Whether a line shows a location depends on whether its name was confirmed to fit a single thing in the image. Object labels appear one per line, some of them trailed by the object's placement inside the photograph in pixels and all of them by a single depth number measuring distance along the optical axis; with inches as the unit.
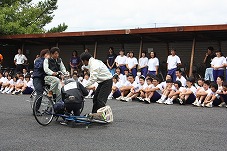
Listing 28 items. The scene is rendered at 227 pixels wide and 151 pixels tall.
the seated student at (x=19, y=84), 602.6
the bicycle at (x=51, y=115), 293.1
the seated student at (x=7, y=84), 625.9
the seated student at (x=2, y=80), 642.5
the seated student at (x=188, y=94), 438.9
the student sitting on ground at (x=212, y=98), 417.1
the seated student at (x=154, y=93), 464.8
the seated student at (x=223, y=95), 410.9
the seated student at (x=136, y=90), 486.0
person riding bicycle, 327.9
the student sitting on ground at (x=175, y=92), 447.8
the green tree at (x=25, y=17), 940.6
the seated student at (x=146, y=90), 471.2
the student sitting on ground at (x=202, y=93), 426.0
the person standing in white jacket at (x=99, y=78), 301.6
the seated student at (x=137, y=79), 519.0
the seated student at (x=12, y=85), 619.1
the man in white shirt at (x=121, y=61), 615.8
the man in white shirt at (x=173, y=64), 555.6
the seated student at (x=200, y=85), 438.7
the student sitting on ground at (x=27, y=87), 593.6
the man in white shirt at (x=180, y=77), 483.5
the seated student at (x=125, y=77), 527.7
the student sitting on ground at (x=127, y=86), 497.0
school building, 609.9
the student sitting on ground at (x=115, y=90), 512.1
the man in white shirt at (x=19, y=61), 738.8
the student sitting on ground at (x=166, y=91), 458.0
